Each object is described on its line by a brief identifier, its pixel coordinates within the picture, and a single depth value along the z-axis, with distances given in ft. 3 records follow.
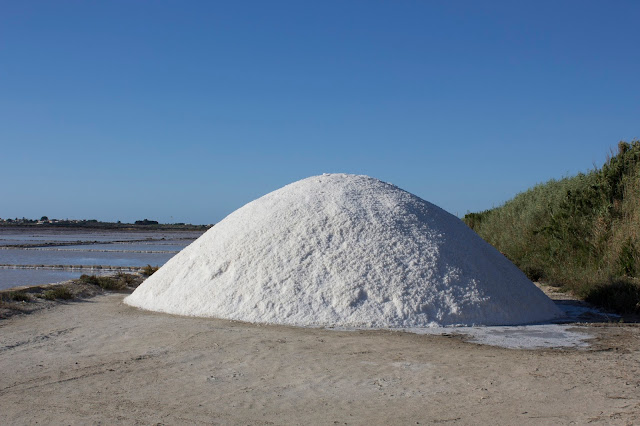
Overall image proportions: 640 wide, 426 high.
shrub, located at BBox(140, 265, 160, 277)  45.93
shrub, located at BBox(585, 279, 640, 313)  26.53
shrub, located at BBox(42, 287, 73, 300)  31.94
